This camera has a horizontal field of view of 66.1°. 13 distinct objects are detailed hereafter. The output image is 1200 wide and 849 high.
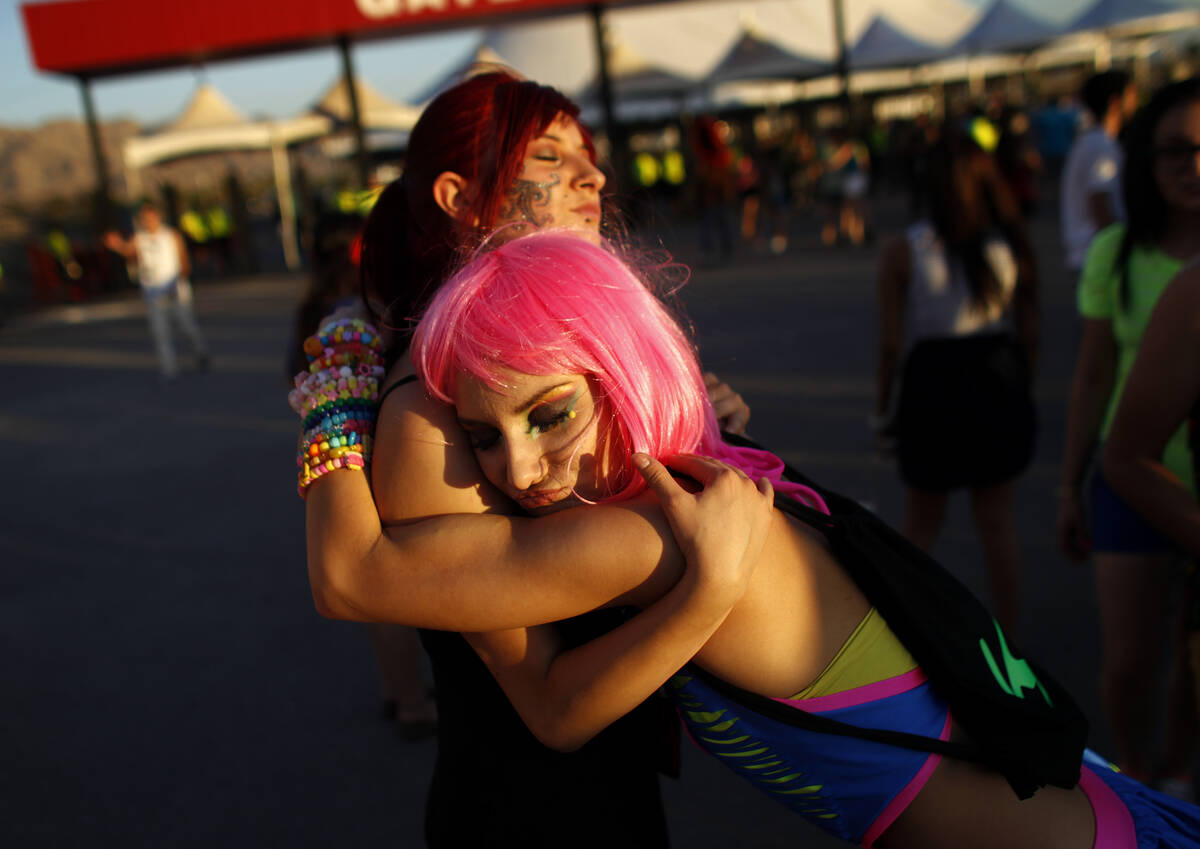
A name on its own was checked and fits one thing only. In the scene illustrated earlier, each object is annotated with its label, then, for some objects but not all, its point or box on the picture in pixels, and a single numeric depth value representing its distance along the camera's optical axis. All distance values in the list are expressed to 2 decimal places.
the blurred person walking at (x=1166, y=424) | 1.79
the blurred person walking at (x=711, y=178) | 12.92
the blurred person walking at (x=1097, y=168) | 4.88
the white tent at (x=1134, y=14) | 19.22
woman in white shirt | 3.07
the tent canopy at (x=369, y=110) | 20.48
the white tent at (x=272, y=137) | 20.39
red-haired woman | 1.12
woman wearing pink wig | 1.15
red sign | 15.81
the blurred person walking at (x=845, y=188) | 13.67
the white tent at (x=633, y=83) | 21.64
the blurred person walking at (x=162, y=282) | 10.07
